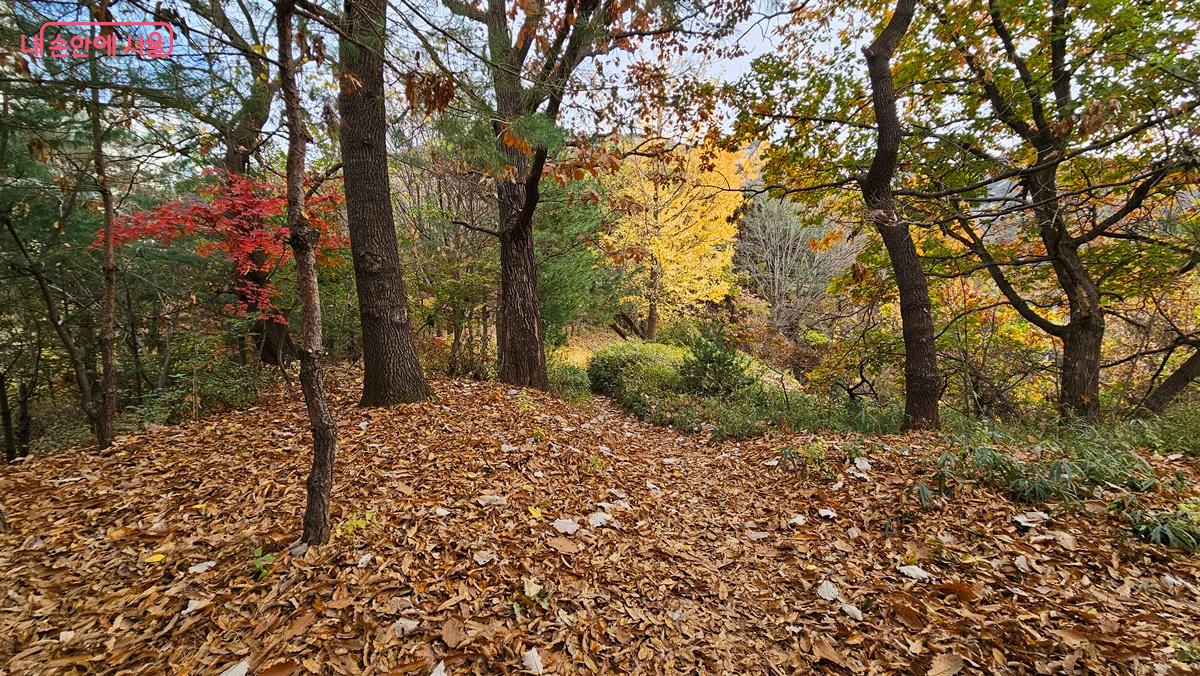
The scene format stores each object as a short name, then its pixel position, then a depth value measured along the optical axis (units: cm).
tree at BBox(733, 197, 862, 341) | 1501
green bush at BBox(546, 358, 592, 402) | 696
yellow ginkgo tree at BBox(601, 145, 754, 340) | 1272
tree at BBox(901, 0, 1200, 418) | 367
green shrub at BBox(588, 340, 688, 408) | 759
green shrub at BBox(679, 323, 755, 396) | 713
